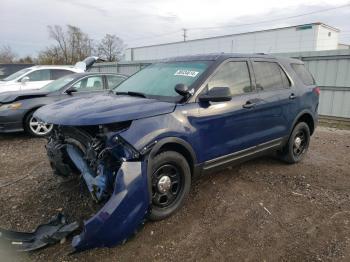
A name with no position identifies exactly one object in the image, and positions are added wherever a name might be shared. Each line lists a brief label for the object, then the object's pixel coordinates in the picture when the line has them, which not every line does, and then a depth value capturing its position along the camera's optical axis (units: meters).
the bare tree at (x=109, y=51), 48.59
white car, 10.28
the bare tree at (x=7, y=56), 47.96
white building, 20.62
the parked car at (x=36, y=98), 6.59
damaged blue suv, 2.81
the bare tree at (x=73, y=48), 43.00
